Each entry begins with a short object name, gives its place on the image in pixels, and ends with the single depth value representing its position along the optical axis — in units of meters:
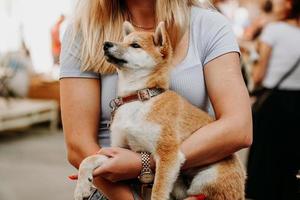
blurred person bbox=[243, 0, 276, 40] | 8.14
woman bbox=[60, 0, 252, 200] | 1.65
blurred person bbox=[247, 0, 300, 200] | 3.96
